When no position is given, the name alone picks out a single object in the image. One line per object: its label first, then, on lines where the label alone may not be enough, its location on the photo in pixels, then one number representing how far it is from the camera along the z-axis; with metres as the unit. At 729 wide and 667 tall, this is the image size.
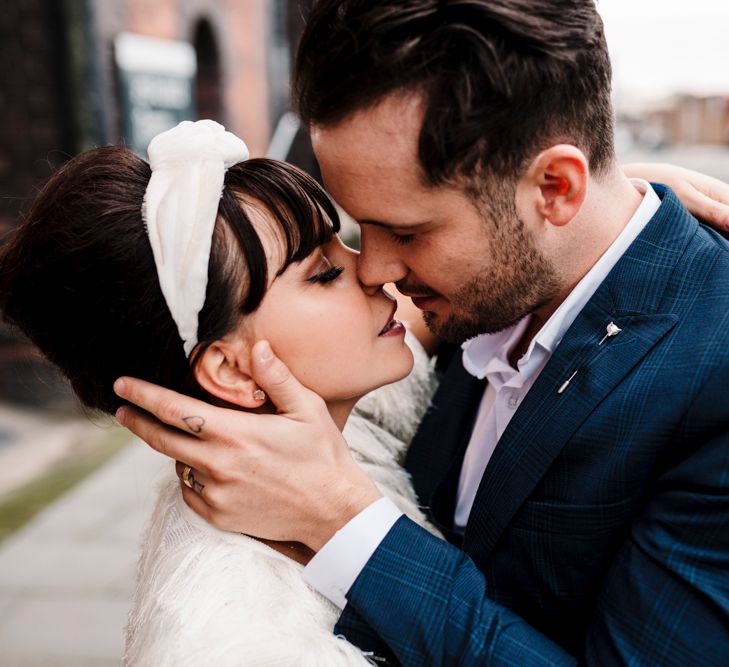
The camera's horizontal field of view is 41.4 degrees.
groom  0.64
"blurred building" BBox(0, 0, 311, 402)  4.49
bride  0.66
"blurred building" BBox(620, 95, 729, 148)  40.50
